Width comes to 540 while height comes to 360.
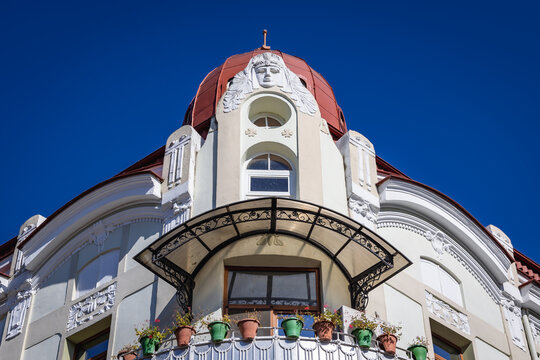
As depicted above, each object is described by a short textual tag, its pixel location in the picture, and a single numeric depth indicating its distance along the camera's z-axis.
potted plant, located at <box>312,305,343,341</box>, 15.31
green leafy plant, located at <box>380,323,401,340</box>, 16.11
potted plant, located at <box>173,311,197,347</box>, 15.55
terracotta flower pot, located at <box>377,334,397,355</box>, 15.74
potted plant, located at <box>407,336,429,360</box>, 16.11
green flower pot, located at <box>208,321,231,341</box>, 15.27
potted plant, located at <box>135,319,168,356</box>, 15.88
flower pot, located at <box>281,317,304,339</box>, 15.15
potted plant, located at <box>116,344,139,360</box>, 16.17
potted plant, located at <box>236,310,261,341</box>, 15.20
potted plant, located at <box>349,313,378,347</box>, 15.60
